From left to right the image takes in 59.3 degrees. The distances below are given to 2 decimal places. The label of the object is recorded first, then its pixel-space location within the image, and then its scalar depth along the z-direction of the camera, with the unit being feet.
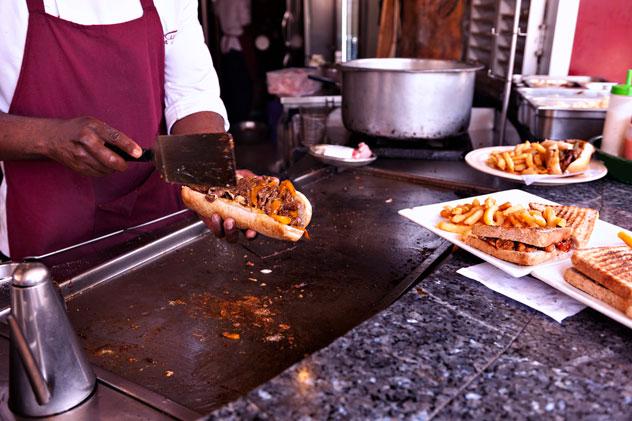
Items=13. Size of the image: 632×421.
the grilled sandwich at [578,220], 5.24
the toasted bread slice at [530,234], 4.88
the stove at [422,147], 10.10
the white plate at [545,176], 7.61
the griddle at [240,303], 4.80
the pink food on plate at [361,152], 9.39
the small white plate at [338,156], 9.30
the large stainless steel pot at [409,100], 9.36
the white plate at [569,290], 4.17
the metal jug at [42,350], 3.68
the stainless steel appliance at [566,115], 9.04
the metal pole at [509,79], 10.44
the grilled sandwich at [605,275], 4.23
